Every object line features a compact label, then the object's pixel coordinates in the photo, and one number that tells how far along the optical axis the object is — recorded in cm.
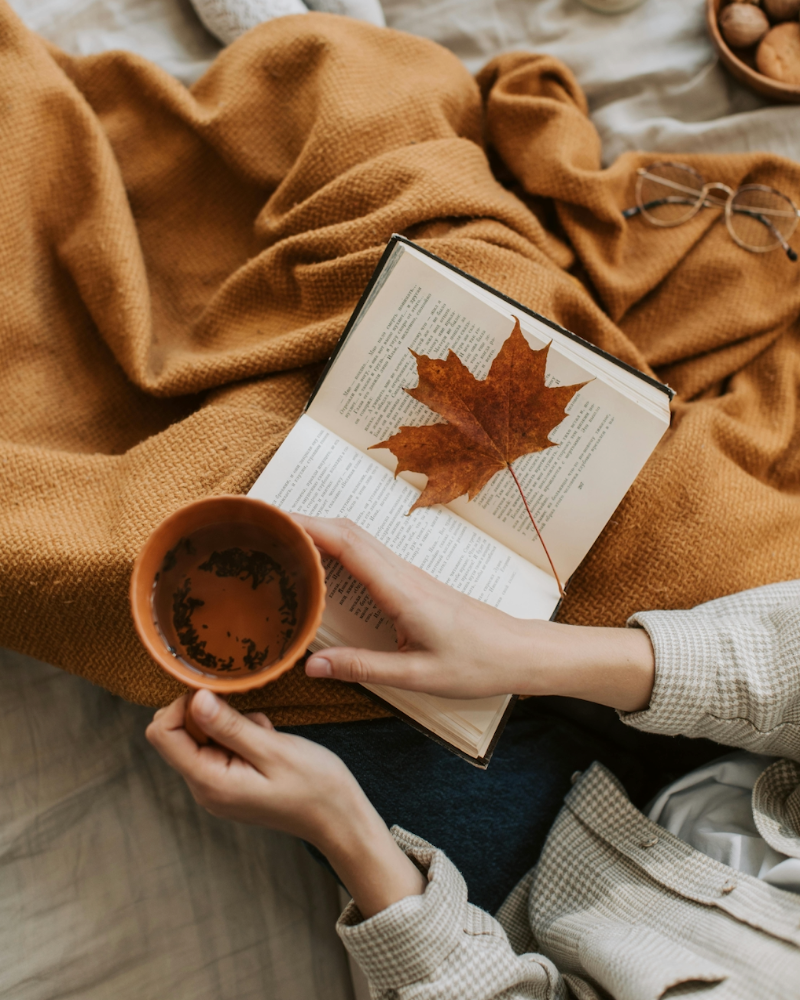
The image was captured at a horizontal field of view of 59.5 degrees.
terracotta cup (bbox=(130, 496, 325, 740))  55
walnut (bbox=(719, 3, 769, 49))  89
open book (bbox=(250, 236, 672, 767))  68
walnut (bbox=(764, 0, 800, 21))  87
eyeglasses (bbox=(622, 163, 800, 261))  88
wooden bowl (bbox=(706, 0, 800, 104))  89
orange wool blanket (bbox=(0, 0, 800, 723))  72
